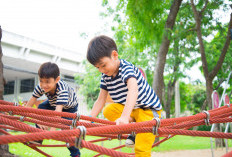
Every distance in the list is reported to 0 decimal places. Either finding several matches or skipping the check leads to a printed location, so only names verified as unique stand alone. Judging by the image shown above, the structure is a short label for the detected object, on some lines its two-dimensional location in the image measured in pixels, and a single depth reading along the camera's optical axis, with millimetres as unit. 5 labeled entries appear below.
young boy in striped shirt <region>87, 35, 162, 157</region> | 1910
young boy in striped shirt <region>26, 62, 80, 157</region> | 2699
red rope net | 1105
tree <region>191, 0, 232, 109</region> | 6281
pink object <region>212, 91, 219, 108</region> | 4883
